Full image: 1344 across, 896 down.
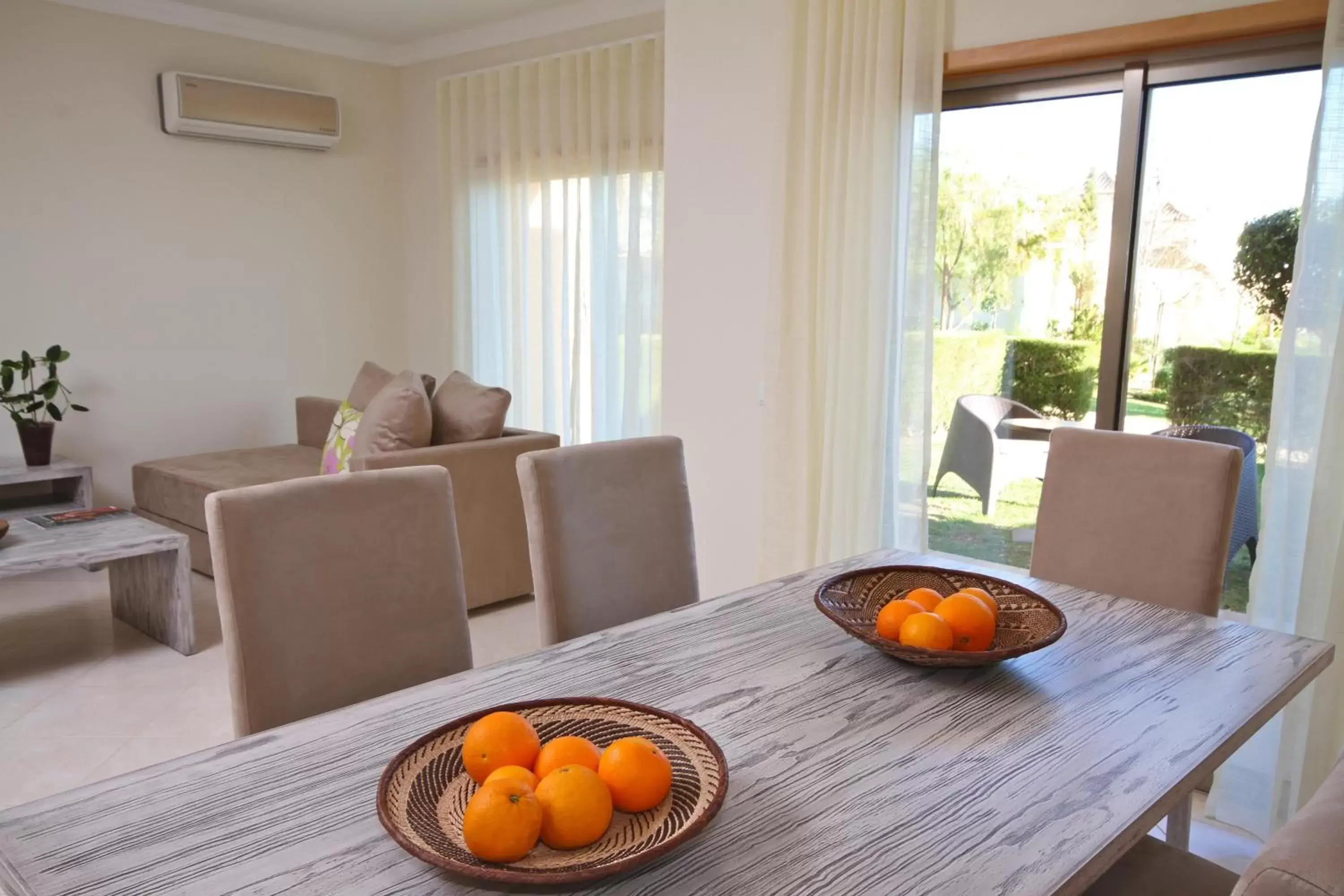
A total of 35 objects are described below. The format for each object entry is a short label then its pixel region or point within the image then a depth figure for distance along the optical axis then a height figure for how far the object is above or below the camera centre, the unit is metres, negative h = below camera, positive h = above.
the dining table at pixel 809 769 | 0.98 -0.57
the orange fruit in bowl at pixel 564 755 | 1.07 -0.50
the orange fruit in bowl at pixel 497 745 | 1.08 -0.50
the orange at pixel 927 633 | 1.47 -0.49
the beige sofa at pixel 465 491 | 3.88 -0.84
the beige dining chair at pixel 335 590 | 1.51 -0.48
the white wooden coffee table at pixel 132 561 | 3.31 -0.91
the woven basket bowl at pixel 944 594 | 1.46 -0.52
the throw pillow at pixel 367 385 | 4.67 -0.42
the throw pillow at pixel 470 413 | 4.05 -0.48
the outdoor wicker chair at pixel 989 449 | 3.13 -0.46
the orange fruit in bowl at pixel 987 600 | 1.56 -0.47
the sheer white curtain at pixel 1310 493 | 2.32 -0.44
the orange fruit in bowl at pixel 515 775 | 1.00 -0.49
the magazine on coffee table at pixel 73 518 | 3.67 -0.86
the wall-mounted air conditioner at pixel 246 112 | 4.88 +0.95
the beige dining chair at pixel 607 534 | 1.94 -0.48
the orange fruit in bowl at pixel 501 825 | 0.95 -0.51
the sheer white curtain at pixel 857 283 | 3.05 +0.07
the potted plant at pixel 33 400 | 4.40 -0.50
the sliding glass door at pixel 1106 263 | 2.63 +0.14
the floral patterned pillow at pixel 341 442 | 4.23 -0.64
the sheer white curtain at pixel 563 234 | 4.55 +0.33
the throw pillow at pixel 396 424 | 3.84 -0.50
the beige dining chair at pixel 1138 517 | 2.00 -0.44
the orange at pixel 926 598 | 1.59 -0.48
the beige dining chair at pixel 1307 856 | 0.65 -0.37
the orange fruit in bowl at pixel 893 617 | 1.54 -0.49
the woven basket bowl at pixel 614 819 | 0.94 -0.54
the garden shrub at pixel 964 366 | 3.17 -0.20
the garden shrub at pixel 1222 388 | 2.66 -0.21
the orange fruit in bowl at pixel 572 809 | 0.99 -0.51
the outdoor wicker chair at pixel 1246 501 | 2.66 -0.51
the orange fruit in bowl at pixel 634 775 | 1.04 -0.50
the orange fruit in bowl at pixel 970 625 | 1.49 -0.48
